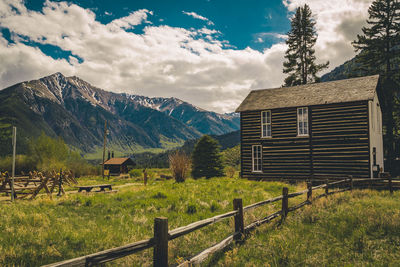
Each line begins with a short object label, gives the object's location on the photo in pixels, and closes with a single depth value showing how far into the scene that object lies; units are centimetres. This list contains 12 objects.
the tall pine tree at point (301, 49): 3609
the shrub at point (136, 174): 4153
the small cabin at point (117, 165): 6612
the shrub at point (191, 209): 973
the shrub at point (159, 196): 1227
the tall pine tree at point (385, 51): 2550
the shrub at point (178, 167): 2134
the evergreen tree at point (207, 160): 3041
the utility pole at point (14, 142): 1158
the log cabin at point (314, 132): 1891
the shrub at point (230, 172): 2959
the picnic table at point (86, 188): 1664
